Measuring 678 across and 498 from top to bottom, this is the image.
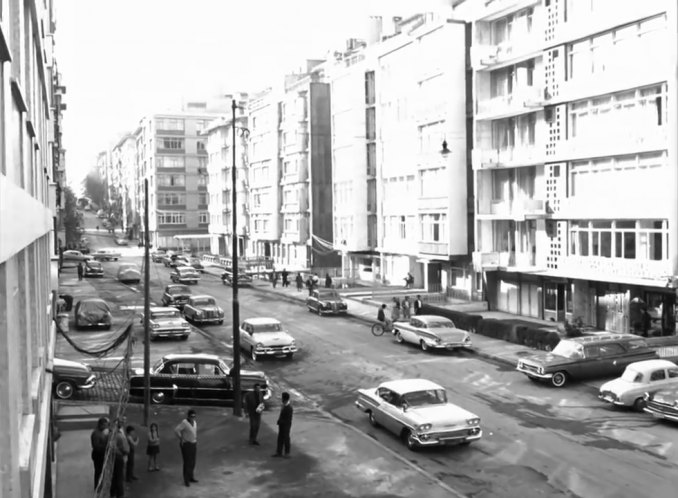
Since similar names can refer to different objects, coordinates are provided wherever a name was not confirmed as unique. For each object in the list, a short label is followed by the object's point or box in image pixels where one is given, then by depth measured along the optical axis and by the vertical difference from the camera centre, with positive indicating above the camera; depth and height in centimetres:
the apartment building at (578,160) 3106 +339
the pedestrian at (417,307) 3906 -397
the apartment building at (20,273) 520 -33
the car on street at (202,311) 3850 -401
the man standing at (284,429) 1706 -451
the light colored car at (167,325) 3319 -407
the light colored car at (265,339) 2892 -419
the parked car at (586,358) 2414 -430
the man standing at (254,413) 1812 -440
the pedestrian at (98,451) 1452 -421
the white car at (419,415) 1734 -447
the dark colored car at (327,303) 4238 -406
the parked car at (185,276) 6056 -337
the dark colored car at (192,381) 2188 -435
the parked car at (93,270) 6731 -307
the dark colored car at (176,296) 4397 -365
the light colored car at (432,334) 3031 -427
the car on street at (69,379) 2172 -422
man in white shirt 1541 -447
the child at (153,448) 1588 -460
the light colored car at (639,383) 2083 -441
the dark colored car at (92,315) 3647 -389
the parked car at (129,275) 6169 -327
